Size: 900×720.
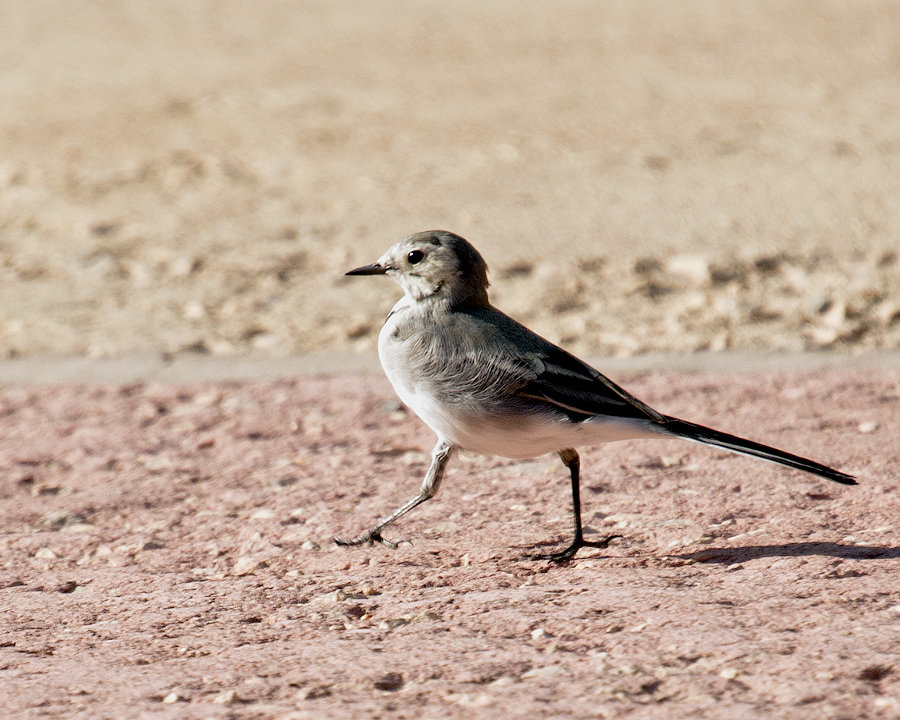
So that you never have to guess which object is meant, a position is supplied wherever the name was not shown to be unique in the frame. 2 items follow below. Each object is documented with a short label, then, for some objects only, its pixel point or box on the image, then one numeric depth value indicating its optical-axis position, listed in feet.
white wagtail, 21.26
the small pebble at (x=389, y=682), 16.08
